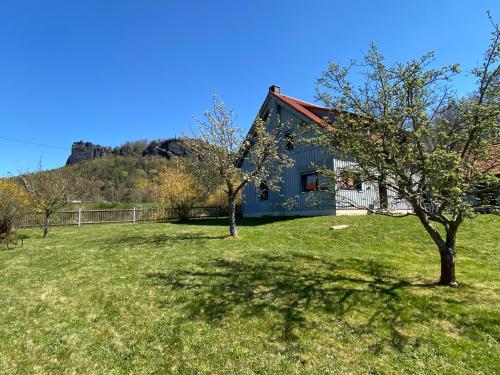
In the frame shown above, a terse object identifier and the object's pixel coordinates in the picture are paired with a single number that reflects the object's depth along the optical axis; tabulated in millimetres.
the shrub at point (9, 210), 15961
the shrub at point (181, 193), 27328
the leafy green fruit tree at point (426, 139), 7281
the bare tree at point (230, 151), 14953
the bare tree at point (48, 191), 19438
